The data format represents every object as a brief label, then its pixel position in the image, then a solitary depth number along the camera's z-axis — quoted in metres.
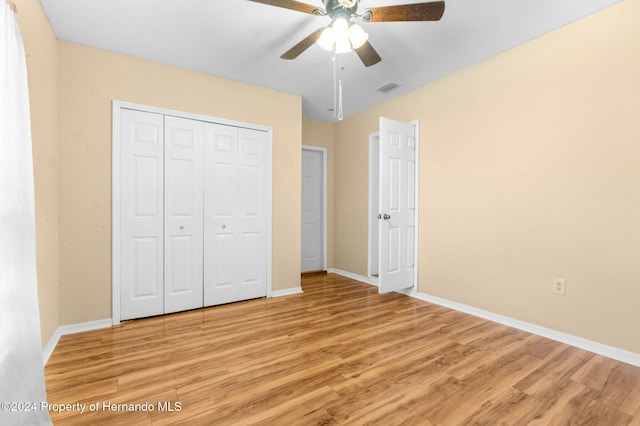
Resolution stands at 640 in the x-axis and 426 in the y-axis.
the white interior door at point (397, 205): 3.23
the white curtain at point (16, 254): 1.19
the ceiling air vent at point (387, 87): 3.43
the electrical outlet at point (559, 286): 2.36
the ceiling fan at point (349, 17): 1.64
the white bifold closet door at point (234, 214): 3.17
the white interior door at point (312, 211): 4.89
